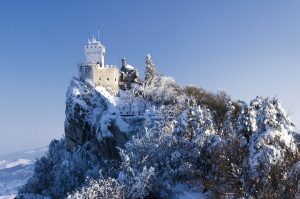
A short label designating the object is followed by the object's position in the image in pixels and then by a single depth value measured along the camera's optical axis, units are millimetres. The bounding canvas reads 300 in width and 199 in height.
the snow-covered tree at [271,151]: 32969
